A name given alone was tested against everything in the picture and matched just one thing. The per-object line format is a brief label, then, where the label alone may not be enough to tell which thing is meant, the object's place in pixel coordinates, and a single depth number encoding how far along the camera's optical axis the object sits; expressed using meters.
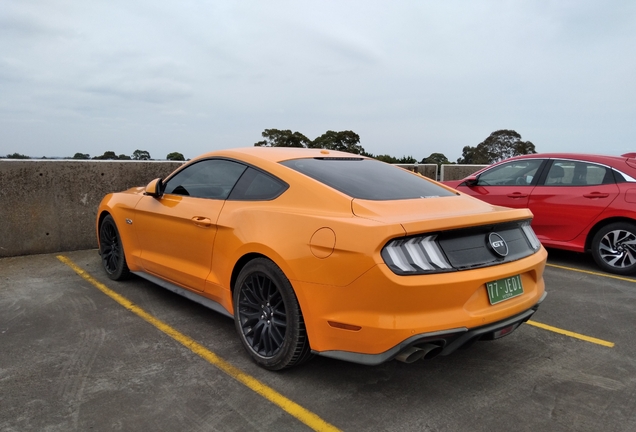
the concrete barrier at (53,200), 6.55
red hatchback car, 6.01
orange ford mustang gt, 2.59
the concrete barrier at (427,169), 11.41
